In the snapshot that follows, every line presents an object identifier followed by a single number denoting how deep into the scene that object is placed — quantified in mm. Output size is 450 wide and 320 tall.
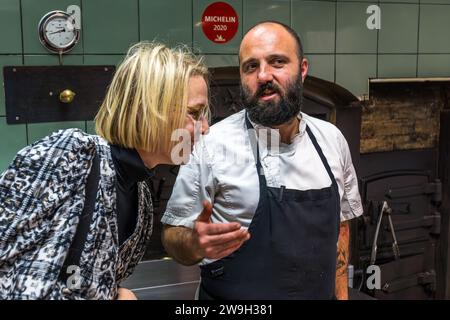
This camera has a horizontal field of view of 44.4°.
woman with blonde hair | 926
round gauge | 2023
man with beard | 1524
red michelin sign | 2340
